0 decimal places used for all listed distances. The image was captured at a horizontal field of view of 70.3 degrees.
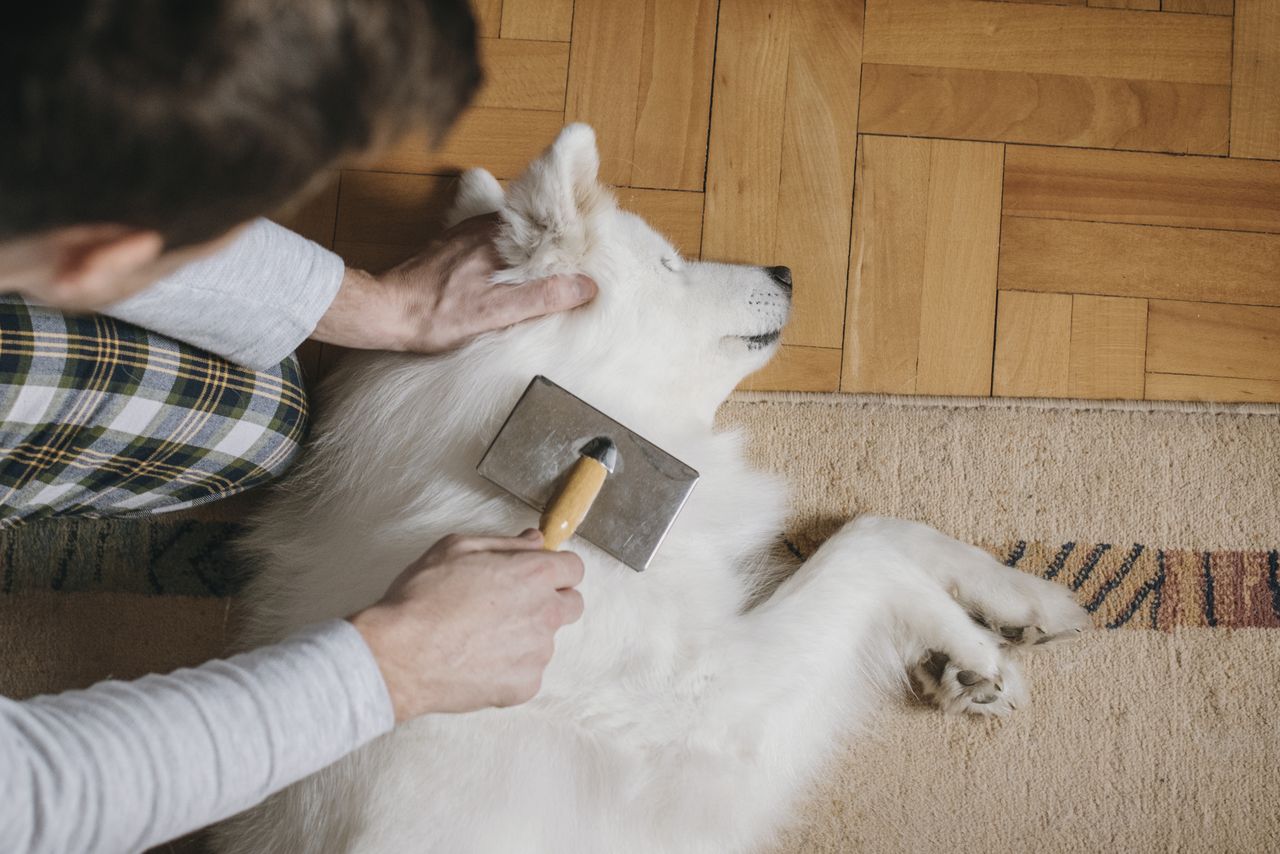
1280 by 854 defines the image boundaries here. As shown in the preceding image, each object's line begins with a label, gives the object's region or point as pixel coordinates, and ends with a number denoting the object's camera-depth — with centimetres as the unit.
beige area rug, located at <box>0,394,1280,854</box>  167
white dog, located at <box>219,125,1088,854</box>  131
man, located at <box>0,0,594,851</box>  61
